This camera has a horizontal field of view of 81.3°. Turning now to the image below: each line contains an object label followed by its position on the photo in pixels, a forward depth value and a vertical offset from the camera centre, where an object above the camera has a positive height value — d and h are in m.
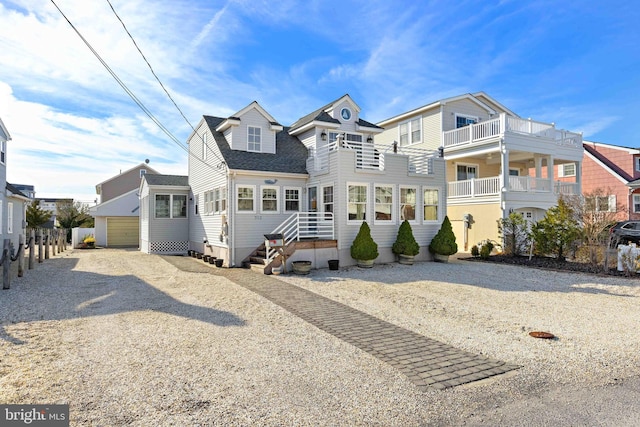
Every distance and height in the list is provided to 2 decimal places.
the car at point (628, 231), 20.39 -0.71
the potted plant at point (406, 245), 15.72 -1.09
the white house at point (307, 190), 15.16 +1.32
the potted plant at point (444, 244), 16.39 -1.09
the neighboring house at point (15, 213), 19.25 +0.47
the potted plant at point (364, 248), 14.59 -1.13
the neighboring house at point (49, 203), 44.81 +3.13
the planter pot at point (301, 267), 13.35 -1.69
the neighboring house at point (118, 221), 29.00 -0.03
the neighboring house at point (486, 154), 20.11 +3.81
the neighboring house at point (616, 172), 27.42 +3.62
